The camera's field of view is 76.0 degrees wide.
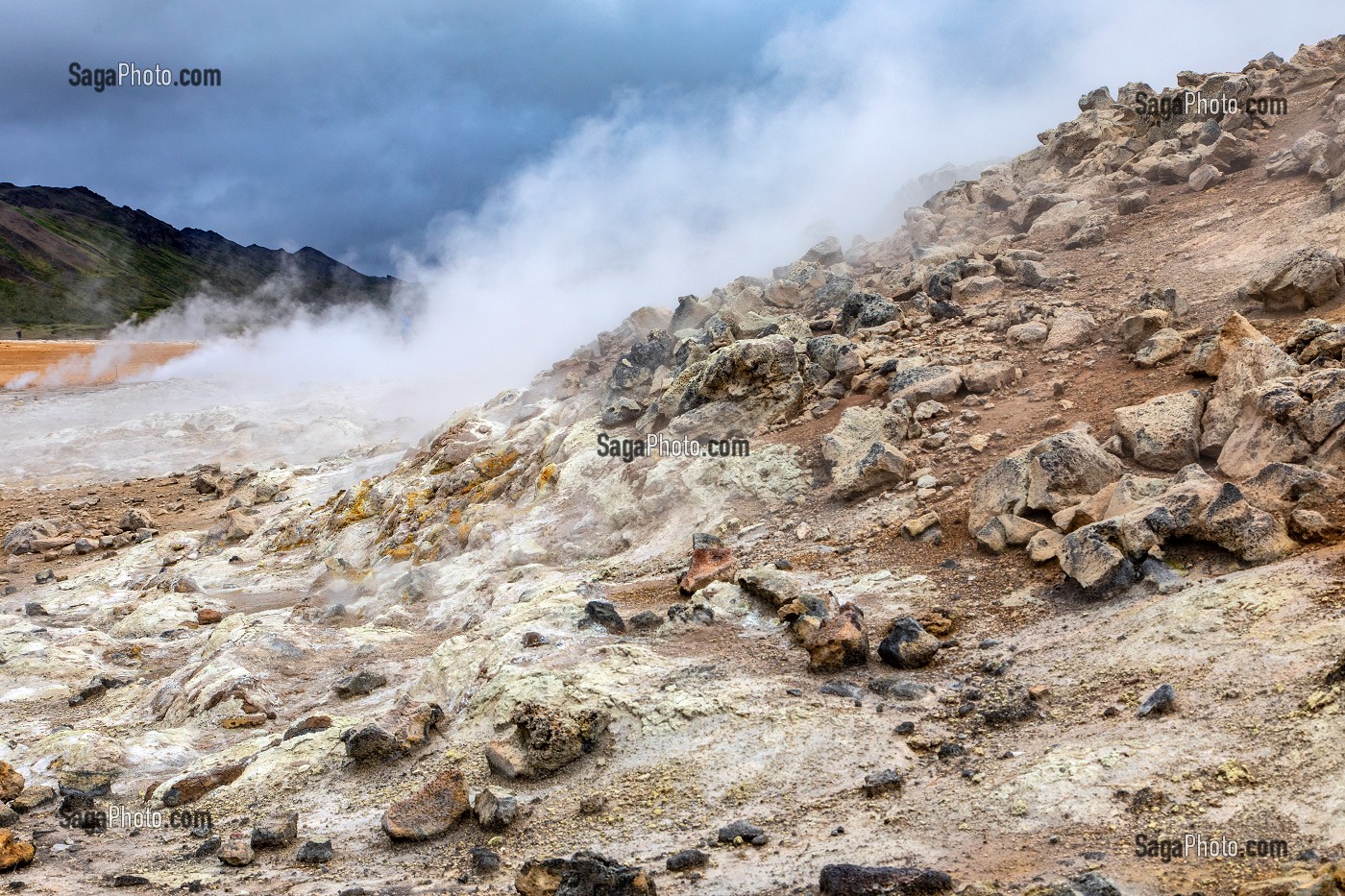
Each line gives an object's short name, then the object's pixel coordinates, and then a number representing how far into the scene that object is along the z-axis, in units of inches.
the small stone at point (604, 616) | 321.7
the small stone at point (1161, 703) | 197.8
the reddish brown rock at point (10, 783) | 291.1
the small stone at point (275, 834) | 237.0
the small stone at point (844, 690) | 250.8
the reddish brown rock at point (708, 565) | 350.9
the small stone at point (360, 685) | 356.5
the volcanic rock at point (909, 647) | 263.1
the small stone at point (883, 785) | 205.8
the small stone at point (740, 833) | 197.8
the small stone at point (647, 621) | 323.6
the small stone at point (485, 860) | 207.1
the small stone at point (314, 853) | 227.0
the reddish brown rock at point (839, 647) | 267.6
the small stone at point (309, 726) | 317.4
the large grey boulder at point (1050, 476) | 313.0
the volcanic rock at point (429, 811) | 229.0
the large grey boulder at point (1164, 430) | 315.9
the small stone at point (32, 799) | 286.8
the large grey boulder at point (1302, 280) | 391.9
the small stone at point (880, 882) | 159.2
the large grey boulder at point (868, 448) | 392.5
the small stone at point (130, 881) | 222.1
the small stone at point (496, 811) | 223.3
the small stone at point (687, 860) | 189.8
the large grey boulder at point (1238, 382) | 313.0
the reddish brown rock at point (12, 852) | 232.7
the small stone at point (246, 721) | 351.3
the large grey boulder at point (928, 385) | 435.2
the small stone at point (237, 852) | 229.8
